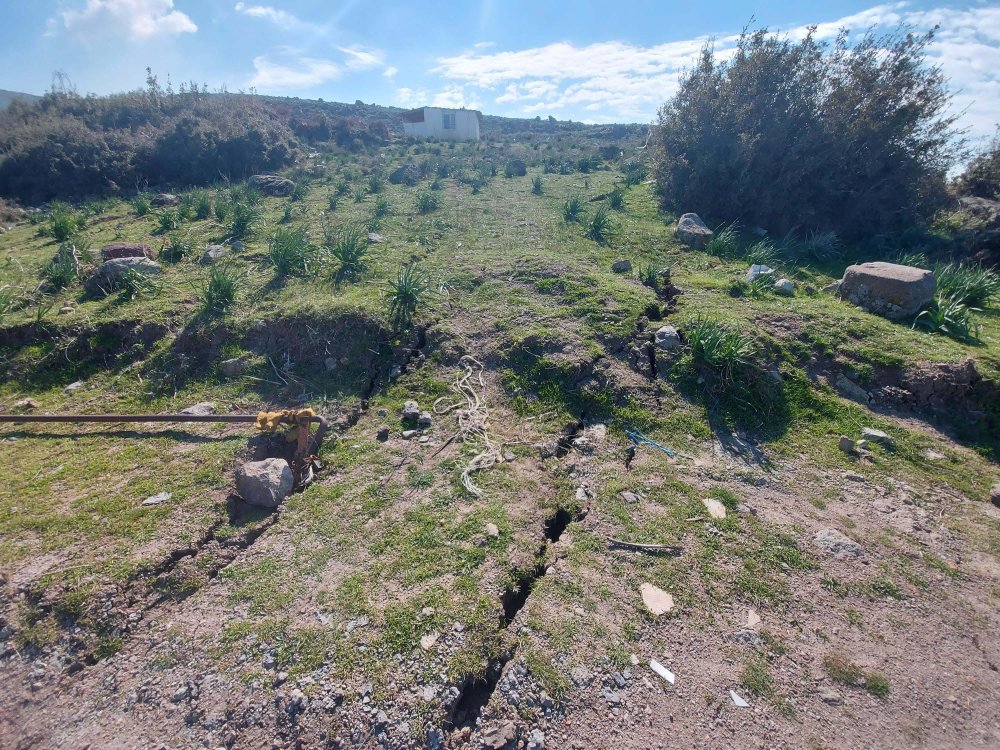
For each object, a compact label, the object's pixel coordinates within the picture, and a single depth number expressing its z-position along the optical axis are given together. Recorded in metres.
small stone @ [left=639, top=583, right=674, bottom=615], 3.01
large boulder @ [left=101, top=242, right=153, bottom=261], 7.21
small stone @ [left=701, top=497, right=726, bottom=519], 3.72
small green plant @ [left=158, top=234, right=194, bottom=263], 7.67
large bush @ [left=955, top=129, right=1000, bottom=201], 10.23
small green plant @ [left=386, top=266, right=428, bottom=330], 5.87
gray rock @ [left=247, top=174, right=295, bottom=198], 13.45
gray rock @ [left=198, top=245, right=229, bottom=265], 7.68
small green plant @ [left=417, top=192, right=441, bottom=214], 10.84
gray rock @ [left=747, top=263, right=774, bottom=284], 7.03
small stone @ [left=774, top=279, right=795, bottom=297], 6.90
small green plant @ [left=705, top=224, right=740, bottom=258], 8.52
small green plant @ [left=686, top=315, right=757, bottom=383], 5.00
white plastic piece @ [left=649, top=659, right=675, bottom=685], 2.67
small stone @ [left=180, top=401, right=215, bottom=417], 4.84
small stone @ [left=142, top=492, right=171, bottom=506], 3.80
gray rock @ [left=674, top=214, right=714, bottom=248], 8.90
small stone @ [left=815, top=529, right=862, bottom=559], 3.45
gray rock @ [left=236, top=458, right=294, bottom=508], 3.82
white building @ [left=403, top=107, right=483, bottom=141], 34.91
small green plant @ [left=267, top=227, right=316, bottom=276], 6.93
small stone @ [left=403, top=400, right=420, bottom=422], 4.73
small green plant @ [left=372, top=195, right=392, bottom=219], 10.50
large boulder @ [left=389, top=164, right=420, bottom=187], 14.90
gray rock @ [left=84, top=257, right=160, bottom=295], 6.59
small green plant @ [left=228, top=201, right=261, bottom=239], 8.83
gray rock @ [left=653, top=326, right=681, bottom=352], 5.32
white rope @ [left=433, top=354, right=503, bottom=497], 4.18
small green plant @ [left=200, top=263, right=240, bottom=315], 5.98
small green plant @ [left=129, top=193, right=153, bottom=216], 10.99
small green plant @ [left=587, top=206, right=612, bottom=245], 9.06
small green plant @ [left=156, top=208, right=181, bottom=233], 9.18
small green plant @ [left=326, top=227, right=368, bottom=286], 6.95
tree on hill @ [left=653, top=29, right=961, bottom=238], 9.22
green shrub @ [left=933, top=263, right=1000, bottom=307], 6.33
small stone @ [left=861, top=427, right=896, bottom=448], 4.46
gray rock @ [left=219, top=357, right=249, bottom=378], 5.38
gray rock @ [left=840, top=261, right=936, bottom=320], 6.11
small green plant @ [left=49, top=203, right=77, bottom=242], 9.05
